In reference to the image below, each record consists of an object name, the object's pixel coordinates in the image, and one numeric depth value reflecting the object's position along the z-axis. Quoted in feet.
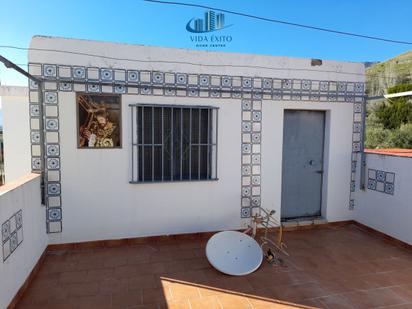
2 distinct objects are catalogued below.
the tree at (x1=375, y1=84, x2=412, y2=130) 43.09
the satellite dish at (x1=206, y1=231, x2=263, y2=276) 9.27
